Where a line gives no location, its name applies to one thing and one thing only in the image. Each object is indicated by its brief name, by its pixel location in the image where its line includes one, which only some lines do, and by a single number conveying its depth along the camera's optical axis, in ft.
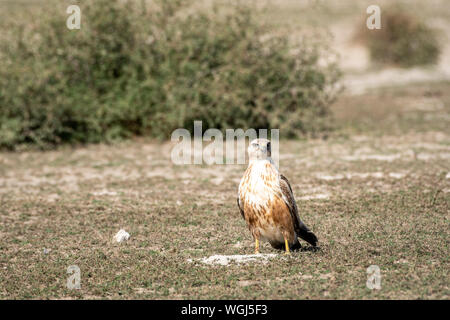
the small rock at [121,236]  46.70
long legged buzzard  38.96
